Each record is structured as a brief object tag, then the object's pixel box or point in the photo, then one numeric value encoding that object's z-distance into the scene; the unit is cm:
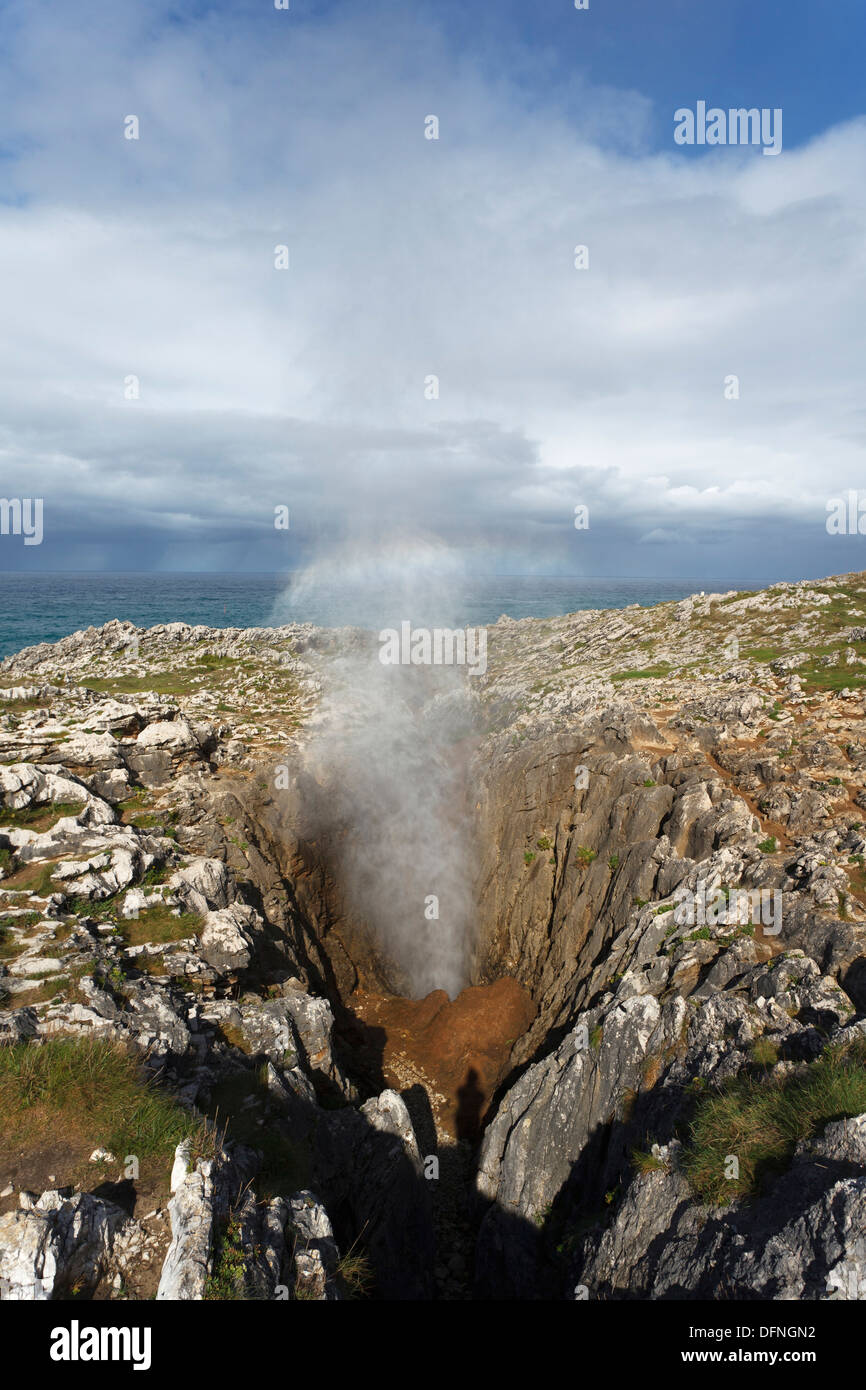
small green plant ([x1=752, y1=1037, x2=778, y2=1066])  1188
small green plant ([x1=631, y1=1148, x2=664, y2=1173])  1174
